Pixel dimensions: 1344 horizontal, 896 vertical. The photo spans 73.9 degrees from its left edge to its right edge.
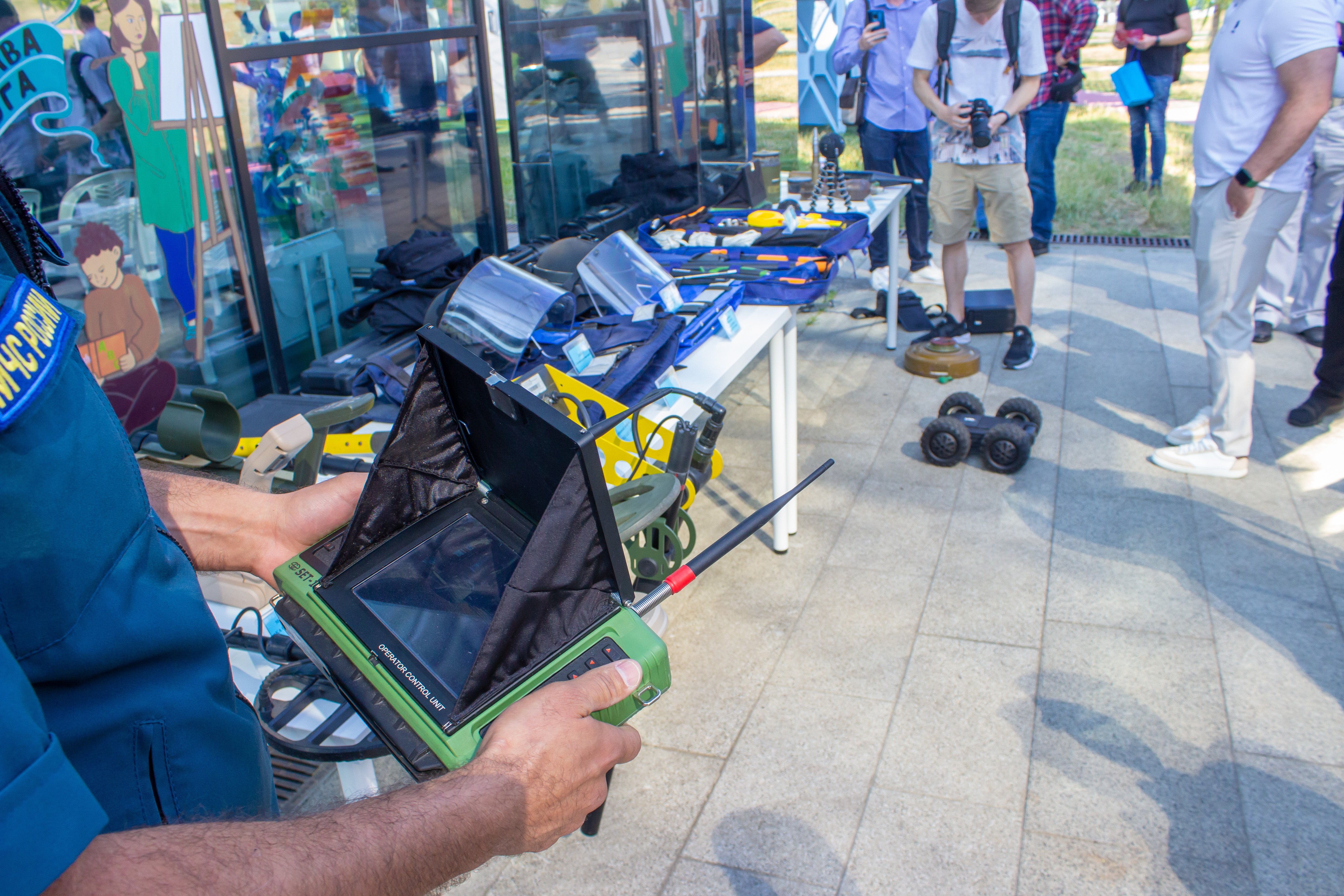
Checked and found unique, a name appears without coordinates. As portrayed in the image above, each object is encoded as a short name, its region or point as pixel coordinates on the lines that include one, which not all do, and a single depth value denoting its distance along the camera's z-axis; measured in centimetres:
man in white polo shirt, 287
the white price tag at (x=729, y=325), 279
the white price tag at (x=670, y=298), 294
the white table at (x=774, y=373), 251
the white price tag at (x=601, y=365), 250
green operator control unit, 94
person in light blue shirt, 546
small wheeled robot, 357
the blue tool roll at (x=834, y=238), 358
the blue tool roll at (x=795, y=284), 306
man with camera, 419
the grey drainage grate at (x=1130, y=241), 664
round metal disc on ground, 457
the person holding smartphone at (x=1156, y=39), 635
